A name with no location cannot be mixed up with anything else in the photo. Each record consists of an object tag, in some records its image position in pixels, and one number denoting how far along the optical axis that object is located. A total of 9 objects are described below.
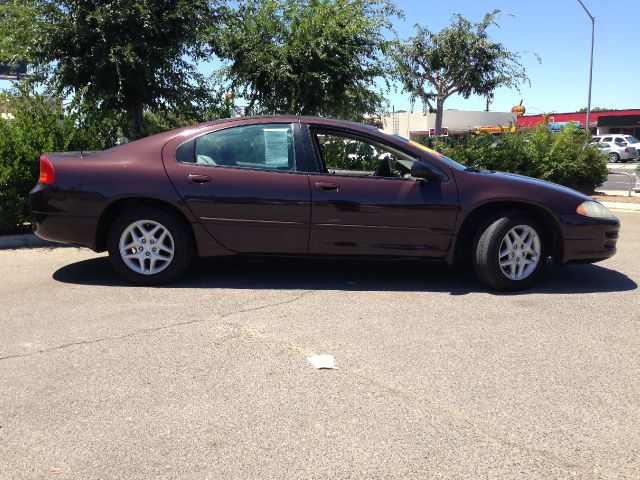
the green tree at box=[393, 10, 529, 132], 24.98
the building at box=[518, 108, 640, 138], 54.18
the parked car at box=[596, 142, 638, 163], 39.38
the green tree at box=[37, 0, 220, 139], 8.48
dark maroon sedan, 5.28
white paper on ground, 3.70
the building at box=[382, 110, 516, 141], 59.50
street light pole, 28.04
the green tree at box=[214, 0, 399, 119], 10.25
